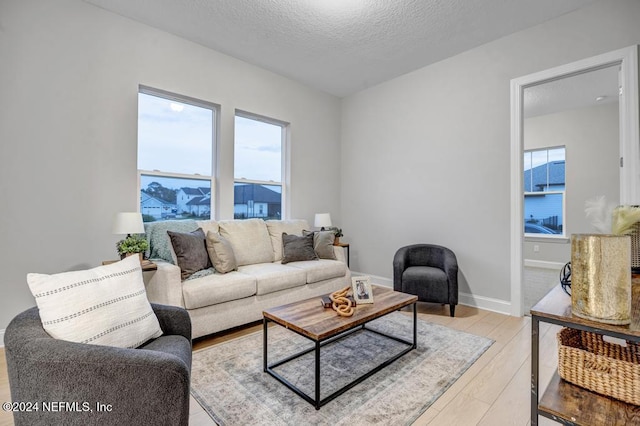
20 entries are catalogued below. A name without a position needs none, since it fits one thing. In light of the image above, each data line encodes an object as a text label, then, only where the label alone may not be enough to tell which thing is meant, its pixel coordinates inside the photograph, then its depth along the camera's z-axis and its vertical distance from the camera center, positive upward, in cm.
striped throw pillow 117 -40
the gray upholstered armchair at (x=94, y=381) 99 -57
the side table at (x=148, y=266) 245 -43
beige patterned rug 165 -110
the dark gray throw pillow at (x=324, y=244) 375 -36
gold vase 90 -19
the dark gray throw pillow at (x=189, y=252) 268 -35
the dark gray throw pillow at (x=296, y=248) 352 -40
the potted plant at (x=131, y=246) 248 -27
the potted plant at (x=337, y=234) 404 -26
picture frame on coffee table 223 -57
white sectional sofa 246 -60
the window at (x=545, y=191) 577 +52
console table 91 -64
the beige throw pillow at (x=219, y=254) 287 -38
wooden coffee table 173 -68
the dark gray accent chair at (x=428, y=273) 316 -63
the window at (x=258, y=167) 398 +68
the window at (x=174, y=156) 323 +68
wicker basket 101 -54
